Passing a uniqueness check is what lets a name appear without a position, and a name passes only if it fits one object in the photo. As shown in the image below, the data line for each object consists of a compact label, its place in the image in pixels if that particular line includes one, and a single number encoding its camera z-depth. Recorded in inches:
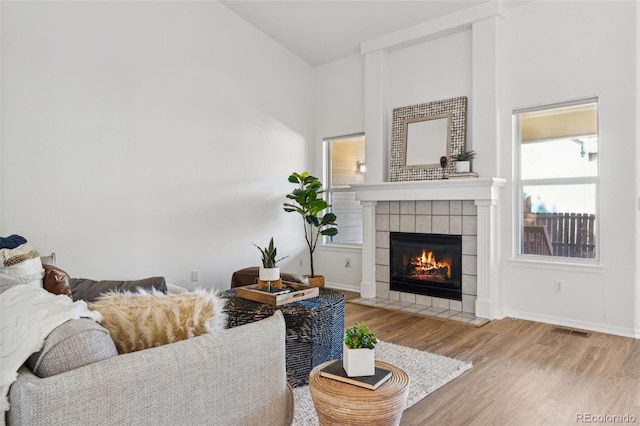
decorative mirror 180.9
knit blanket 42.2
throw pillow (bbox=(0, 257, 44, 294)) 102.5
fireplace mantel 166.7
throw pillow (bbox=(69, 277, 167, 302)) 106.2
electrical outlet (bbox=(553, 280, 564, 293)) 158.6
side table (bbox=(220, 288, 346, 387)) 102.0
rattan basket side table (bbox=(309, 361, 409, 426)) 58.5
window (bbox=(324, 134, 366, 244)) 230.2
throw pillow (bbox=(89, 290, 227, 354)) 53.0
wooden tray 104.6
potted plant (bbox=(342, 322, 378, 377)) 63.6
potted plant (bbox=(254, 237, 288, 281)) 108.3
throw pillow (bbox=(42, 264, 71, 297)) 104.9
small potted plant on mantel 171.5
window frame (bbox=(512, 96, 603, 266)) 152.0
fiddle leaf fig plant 209.5
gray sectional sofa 40.6
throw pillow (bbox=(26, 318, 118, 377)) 43.8
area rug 91.2
